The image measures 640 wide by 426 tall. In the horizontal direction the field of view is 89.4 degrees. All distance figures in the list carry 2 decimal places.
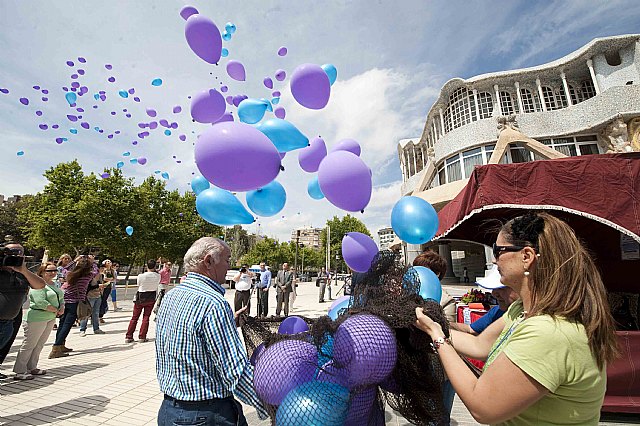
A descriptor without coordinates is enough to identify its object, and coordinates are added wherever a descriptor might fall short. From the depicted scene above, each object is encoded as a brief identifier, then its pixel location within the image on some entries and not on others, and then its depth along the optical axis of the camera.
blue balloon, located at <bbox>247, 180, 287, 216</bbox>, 3.12
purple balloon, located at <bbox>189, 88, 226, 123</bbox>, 3.58
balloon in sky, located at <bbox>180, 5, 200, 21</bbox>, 4.12
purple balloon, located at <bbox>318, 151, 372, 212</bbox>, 2.71
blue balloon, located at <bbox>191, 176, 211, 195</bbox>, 3.75
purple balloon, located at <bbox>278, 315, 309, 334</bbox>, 2.21
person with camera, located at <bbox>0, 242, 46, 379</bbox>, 3.76
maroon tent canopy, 3.54
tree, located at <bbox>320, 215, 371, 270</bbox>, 50.75
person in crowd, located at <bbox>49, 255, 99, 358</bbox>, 6.13
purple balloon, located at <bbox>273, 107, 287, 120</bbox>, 4.58
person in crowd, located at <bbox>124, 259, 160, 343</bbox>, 7.23
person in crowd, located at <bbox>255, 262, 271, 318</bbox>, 10.02
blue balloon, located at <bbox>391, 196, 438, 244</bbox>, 3.15
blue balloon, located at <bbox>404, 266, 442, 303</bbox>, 2.50
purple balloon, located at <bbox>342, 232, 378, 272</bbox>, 2.53
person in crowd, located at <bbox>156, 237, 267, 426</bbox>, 1.61
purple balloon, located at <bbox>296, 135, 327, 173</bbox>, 3.77
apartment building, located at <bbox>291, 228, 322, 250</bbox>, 171.62
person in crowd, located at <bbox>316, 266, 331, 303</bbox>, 15.21
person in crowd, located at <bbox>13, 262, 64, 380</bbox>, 4.91
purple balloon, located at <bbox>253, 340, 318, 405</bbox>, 1.56
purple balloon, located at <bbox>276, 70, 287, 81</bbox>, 4.80
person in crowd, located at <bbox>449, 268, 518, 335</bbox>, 2.40
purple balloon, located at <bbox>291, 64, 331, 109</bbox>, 3.60
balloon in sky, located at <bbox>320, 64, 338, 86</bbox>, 4.28
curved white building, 19.34
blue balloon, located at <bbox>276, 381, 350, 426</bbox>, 1.50
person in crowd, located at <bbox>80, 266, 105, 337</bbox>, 7.52
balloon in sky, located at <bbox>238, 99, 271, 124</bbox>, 3.73
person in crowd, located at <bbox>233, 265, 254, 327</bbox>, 9.24
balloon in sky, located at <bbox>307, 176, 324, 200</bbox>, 3.73
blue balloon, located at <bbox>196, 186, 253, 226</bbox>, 2.97
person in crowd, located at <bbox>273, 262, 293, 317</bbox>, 10.81
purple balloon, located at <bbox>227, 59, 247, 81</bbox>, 4.52
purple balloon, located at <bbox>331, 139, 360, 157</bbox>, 3.49
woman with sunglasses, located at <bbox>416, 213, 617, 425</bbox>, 1.10
